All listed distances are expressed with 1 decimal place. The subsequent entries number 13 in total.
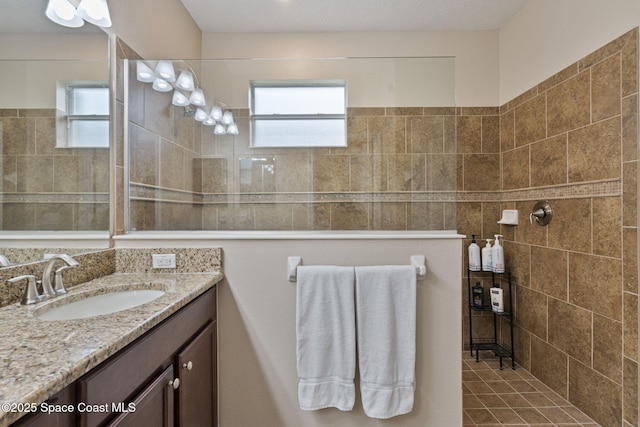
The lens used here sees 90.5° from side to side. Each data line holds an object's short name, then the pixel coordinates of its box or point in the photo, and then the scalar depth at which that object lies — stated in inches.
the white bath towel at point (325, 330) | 59.4
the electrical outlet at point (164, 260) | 62.9
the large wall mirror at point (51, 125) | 45.4
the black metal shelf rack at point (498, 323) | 99.7
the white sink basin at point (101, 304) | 44.7
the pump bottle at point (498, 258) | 99.8
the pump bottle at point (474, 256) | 103.8
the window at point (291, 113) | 88.6
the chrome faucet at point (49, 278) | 46.2
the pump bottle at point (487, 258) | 101.7
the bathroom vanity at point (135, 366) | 26.2
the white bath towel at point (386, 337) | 59.4
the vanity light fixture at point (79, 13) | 51.8
